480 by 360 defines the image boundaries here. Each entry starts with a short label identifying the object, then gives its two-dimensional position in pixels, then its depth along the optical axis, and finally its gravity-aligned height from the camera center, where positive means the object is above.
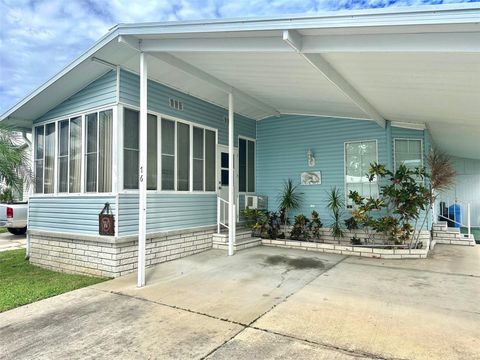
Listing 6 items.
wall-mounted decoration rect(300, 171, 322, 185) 8.80 +0.27
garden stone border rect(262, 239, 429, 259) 6.86 -1.37
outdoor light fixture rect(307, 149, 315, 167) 8.90 +0.81
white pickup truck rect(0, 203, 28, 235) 11.45 -0.90
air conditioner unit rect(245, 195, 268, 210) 9.16 -0.37
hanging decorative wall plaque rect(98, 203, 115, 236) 5.73 -0.57
